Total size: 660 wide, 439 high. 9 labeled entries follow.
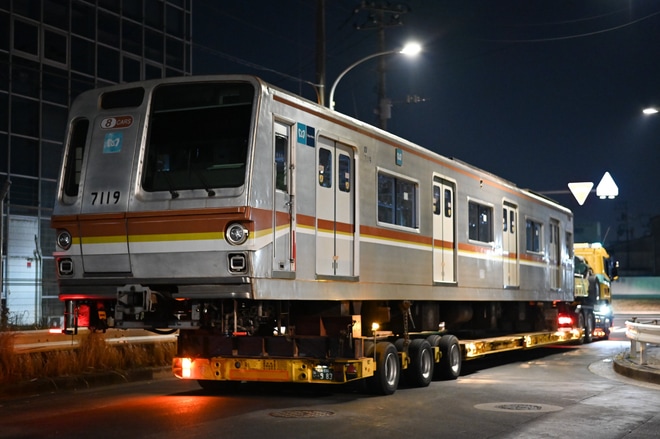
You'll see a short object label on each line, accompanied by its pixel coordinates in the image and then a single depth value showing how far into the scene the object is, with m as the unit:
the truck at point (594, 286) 27.70
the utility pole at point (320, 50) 23.50
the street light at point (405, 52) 24.02
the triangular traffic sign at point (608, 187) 31.30
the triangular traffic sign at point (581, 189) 31.72
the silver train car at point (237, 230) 11.05
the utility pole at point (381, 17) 35.22
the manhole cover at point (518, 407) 11.84
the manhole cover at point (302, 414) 11.14
